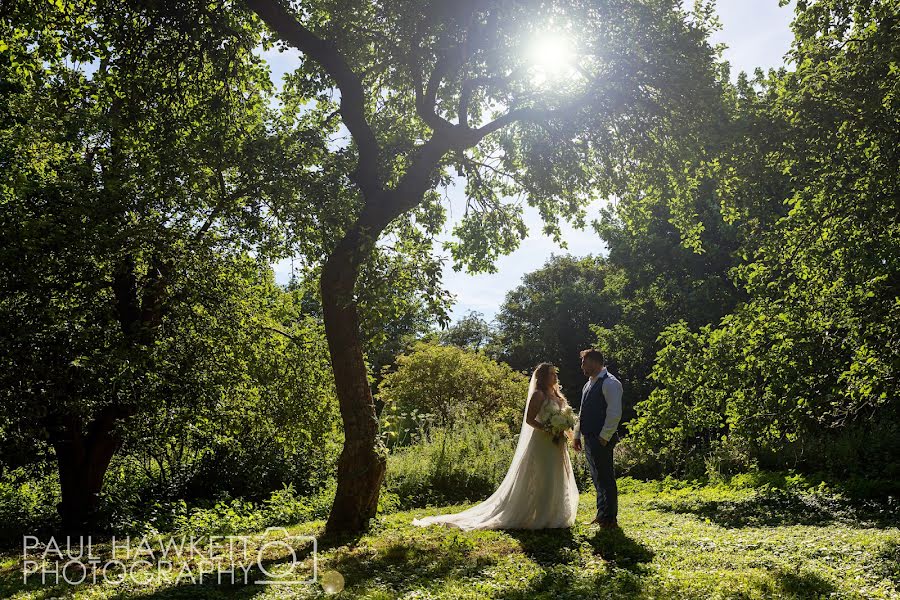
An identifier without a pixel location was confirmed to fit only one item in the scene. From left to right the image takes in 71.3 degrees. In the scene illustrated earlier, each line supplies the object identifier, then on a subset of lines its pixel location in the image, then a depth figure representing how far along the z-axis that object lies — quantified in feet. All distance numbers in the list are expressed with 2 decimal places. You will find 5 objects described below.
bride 26.58
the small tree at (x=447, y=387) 76.74
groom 25.79
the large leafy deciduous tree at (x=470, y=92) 26.96
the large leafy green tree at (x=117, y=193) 26.91
